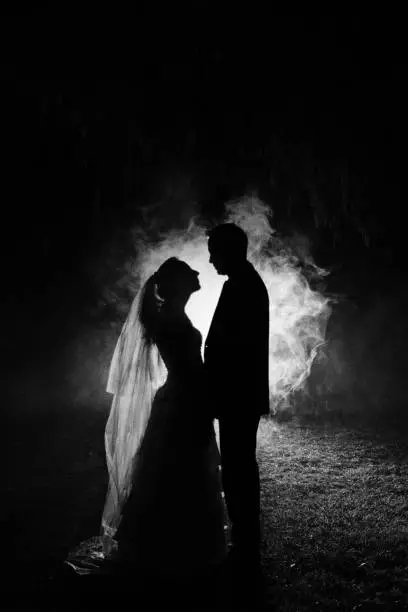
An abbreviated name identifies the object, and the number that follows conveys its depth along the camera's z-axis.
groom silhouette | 4.09
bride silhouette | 4.08
